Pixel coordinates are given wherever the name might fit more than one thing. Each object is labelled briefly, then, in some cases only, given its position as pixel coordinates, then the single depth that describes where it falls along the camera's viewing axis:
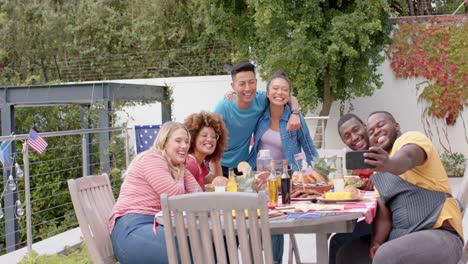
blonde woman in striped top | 3.55
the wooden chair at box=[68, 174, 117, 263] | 3.59
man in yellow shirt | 3.24
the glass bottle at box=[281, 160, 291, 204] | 3.75
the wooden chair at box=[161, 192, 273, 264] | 2.79
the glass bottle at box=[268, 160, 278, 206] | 3.71
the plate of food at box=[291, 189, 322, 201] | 3.92
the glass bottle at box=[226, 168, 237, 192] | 3.85
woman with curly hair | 4.46
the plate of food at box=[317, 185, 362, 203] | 3.68
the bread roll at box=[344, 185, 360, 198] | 3.77
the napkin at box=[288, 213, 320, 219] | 3.19
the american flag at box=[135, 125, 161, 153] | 10.25
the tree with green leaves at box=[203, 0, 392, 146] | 14.52
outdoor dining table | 3.13
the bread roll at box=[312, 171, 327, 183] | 4.33
